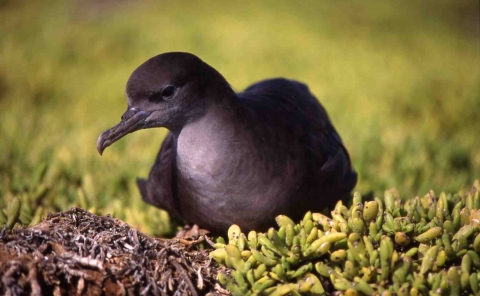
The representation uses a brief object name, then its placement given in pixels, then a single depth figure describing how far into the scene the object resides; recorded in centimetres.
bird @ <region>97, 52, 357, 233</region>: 625
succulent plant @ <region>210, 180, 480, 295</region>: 507
